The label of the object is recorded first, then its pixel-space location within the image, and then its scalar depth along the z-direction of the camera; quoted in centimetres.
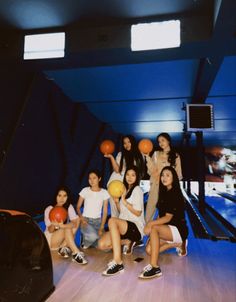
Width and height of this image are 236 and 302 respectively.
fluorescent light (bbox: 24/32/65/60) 343
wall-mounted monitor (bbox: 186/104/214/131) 524
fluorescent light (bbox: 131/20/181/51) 313
